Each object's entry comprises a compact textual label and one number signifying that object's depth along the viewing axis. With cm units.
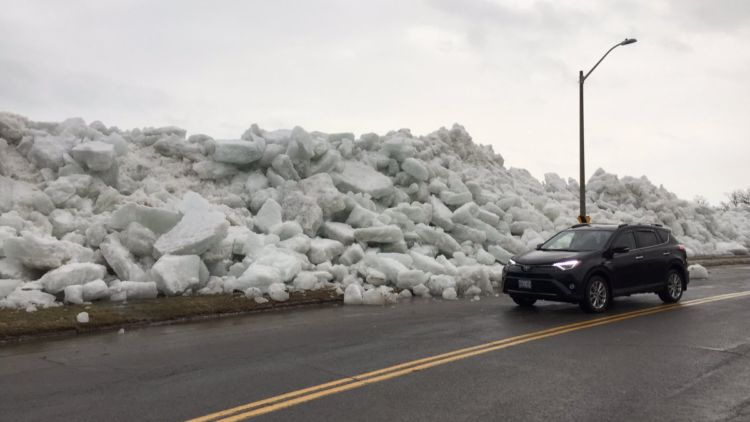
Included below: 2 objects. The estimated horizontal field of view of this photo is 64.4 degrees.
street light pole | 2306
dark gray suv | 1121
